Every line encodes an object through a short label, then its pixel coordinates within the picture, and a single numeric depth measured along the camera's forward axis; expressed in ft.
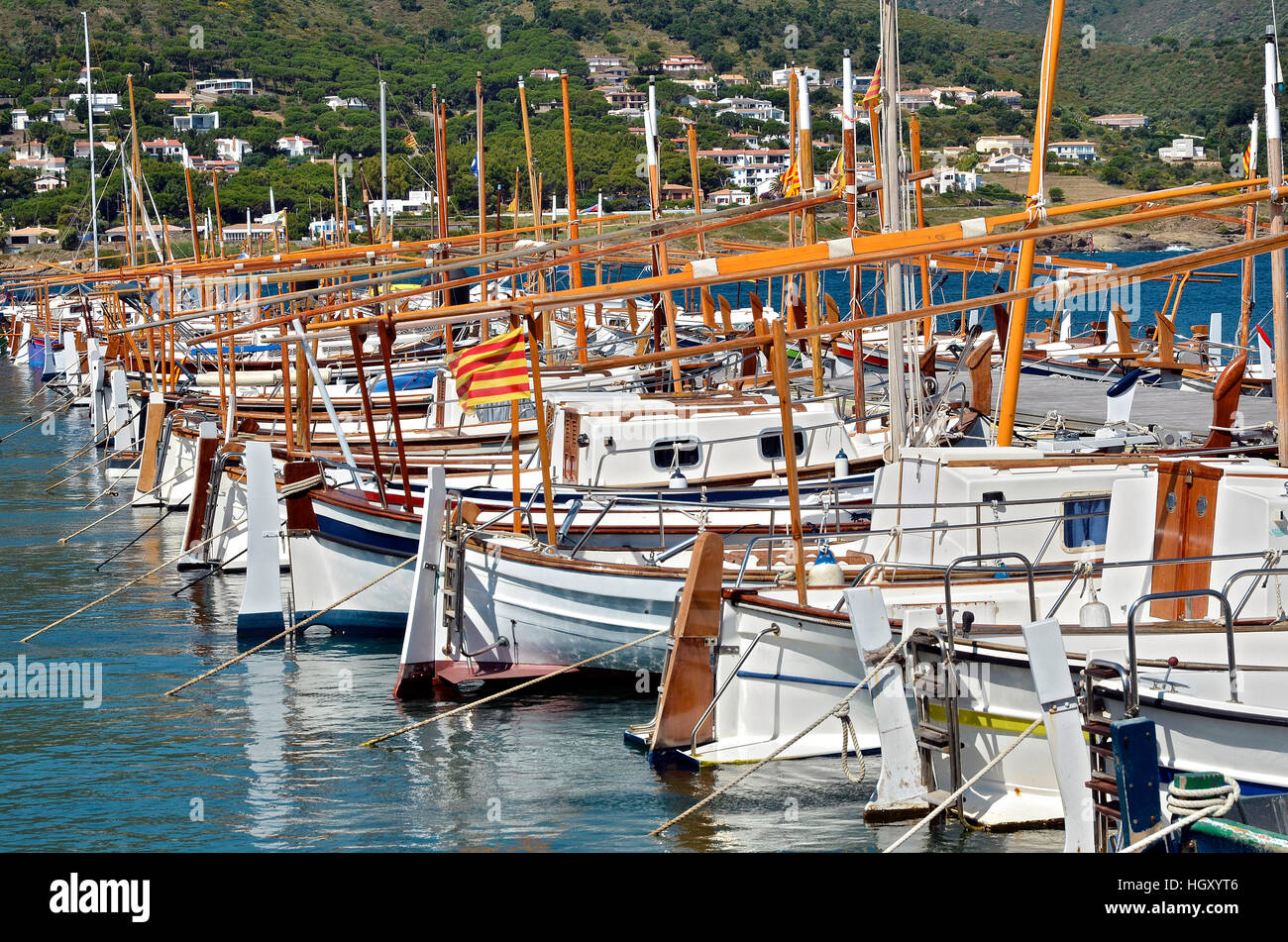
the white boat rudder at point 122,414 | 136.56
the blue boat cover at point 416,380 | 134.59
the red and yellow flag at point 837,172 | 95.52
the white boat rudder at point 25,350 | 263.27
